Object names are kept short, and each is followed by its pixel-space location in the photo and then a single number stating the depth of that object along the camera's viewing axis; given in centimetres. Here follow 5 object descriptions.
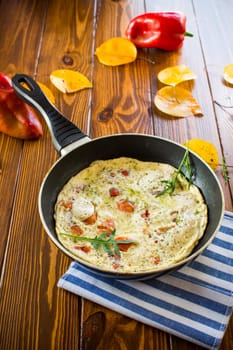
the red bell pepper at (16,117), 164
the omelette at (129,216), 117
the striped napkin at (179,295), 112
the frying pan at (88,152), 127
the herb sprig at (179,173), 133
